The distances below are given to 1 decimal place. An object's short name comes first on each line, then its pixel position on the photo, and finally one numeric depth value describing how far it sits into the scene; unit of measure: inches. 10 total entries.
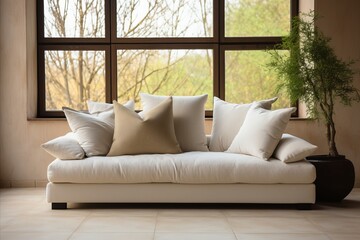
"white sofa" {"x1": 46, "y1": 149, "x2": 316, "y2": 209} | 193.3
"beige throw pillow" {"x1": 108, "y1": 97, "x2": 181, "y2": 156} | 208.2
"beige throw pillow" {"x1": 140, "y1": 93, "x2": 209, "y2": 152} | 222.8
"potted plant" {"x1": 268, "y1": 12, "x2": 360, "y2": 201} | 204.7
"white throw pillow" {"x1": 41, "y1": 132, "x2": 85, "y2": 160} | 198.5
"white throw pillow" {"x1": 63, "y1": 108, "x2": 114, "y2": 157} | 207.2
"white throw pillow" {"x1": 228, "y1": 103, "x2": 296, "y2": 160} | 199.7
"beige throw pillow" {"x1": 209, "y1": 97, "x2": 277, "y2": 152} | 223.1
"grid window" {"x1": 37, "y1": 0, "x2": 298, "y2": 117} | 255.9
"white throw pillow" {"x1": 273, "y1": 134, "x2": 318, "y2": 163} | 193.8
